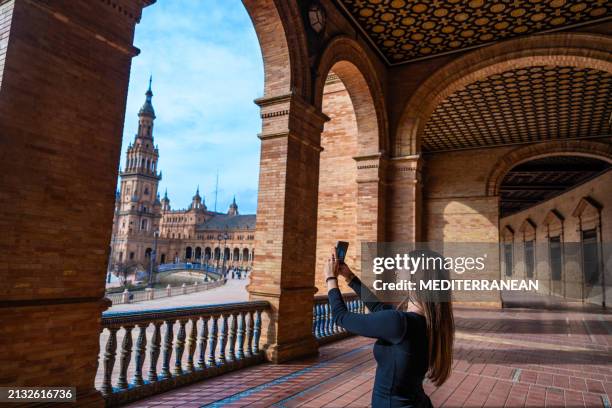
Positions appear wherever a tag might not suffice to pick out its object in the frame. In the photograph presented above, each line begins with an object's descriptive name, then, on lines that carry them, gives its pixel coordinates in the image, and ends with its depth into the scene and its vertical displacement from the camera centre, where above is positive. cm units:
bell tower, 8381 +1051
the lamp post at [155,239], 8219 +151
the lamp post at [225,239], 9321 +243
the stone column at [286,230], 611 +35
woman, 186 -41
